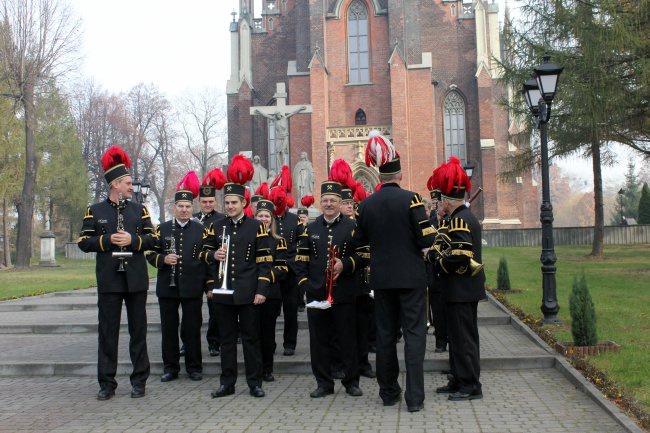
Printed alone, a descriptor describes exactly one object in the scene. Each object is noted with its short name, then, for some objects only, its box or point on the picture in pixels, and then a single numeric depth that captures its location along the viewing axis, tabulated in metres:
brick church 39.97
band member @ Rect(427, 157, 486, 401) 7.27
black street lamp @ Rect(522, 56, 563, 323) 11.26
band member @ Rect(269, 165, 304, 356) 10.08
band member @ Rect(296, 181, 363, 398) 7.60
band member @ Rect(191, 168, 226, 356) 8.98
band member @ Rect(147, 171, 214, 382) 8.69
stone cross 23.27
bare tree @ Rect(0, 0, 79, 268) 33.53
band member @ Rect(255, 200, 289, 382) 8.56
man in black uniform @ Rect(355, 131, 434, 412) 6.88
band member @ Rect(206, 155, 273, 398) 7.73
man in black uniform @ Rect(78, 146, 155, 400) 7.79
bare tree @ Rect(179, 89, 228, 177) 65.38
